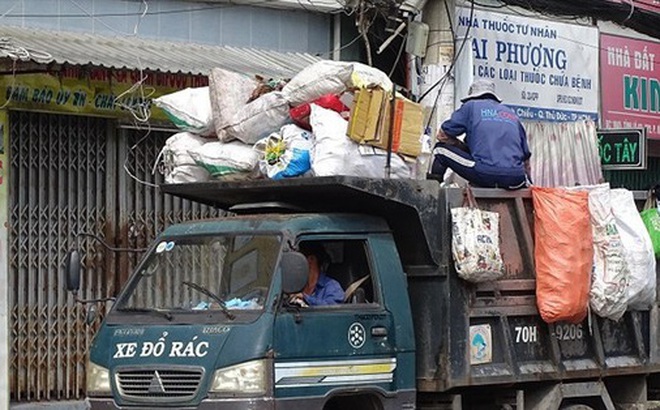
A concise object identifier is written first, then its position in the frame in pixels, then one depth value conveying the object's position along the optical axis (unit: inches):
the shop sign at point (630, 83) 685.9
